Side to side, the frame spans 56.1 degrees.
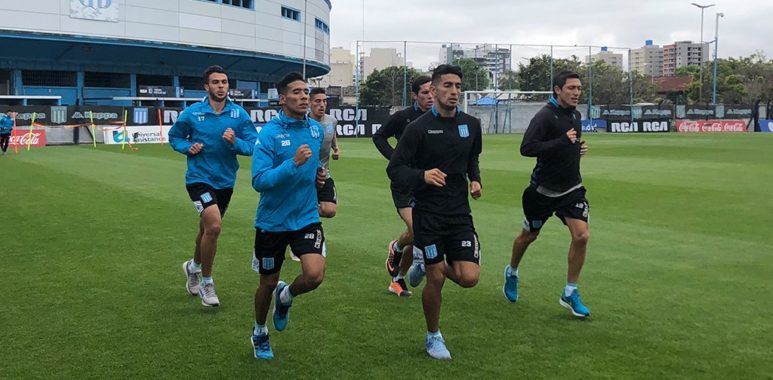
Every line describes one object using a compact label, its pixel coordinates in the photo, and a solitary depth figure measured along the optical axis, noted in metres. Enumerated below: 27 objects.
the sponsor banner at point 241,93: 59.73
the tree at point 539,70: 72.62
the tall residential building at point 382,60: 68.23
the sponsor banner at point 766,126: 53.88
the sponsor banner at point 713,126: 54.81
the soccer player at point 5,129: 29.38
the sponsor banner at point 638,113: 55.84
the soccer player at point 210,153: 6.89
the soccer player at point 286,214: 5.25
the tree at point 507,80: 68.88
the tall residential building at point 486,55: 61.50
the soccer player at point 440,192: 5.32
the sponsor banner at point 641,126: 55.29
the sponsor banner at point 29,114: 35.41
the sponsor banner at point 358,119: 48.72
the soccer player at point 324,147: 7.52
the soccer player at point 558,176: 6.50
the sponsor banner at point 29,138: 34.69
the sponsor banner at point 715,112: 55.78
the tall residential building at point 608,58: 63.14
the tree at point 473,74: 68.94
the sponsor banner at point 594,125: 56.59
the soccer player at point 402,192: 7.14
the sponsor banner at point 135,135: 37.44
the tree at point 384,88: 80.38
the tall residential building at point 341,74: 160.88
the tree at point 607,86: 75.50
